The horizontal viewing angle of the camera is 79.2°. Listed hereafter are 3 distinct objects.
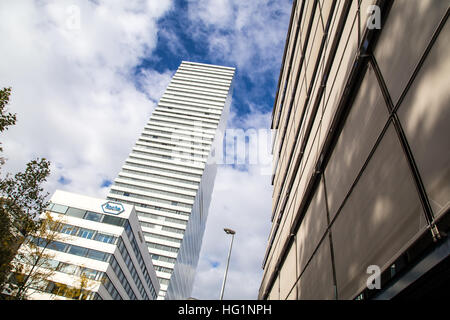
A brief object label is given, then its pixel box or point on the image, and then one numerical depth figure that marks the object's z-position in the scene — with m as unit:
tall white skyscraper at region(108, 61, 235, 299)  81.75
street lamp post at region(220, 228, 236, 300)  19.27
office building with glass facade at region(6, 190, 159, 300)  34.03
